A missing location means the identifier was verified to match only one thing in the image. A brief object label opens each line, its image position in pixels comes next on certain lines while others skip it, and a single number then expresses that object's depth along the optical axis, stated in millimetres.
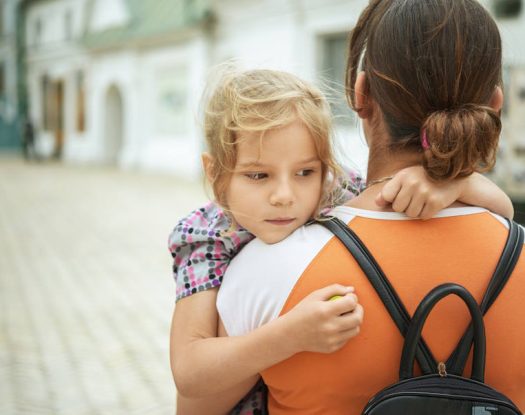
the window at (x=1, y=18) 35825
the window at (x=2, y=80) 35594
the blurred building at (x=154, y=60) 14023
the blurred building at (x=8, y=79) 34750
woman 1160
